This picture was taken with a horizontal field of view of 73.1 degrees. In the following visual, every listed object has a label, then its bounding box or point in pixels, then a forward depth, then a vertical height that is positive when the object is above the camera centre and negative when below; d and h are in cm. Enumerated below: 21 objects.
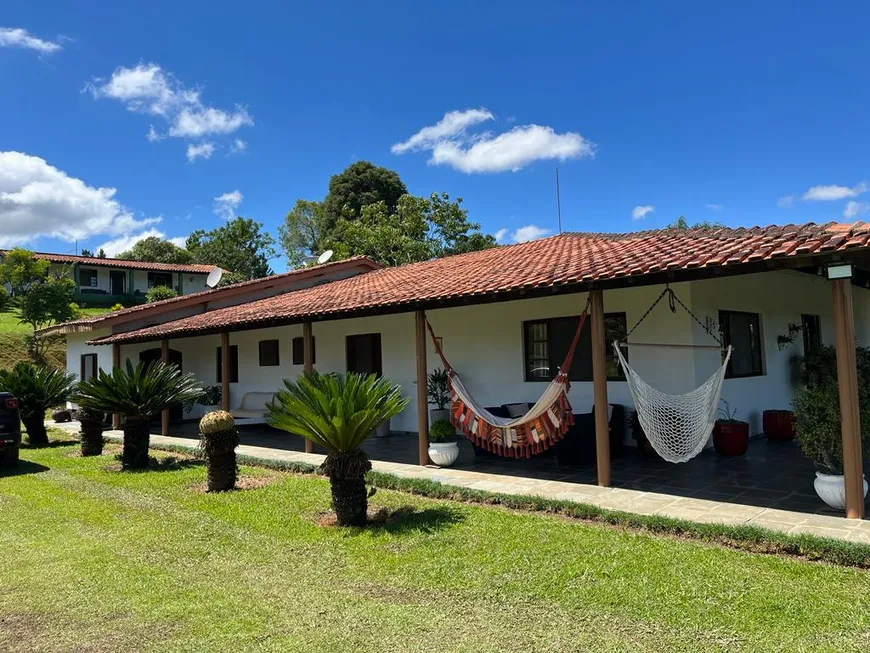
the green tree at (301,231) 4381 +993
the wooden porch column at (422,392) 855 -50
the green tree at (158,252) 4591 +915
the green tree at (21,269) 2623 +463
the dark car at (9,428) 925 -88
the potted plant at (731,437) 829 -127
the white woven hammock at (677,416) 659 -76
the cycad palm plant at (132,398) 945 -49
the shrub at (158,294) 3127 +397
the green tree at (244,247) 4359 +875
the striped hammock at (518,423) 724 -89
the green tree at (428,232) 2905 +630
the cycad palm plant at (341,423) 571 -61
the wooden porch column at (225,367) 1227 -4
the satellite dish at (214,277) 1911 +287
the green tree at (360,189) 4116 +1220
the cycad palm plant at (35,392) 1241 -43
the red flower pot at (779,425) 934 -128
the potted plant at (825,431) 536 -81
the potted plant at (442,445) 848 -128
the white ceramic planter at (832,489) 532 -134
